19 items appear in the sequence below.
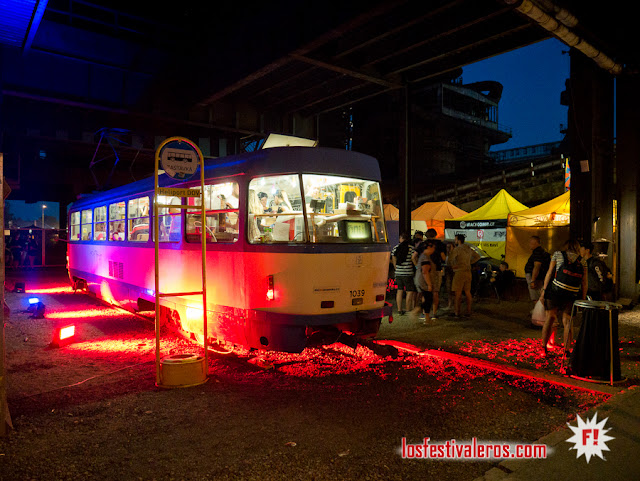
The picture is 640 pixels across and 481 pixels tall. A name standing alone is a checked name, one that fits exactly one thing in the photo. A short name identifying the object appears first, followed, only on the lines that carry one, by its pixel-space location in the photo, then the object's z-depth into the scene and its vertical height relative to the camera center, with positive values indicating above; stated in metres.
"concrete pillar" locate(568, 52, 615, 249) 11.30 +2.31
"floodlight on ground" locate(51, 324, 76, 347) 7.92 -1.66
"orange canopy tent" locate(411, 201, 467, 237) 22.02 +1.22
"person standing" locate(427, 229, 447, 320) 10.23 -0.54
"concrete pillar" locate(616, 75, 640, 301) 12.95 +1.51
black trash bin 5.86 -1.35
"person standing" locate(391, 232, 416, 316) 10.23 -0.57
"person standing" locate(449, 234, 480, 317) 10.30 -0.64
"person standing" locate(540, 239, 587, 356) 6.86 -0.68
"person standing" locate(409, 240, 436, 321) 9.65 -0.77
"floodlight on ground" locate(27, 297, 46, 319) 10.70 -1.61
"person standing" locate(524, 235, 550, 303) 8.79 -0.47
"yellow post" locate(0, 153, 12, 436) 4.25 -1.16
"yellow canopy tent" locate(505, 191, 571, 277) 14.84 +0.37
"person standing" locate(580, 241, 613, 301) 9.22 -0.80
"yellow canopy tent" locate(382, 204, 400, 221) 22.51 +1.36
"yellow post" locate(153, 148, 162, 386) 5.59 -0.66
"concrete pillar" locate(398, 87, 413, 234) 13.99 +2.18
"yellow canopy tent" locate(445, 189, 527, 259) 18.50 +0.68
